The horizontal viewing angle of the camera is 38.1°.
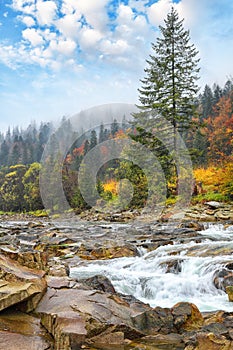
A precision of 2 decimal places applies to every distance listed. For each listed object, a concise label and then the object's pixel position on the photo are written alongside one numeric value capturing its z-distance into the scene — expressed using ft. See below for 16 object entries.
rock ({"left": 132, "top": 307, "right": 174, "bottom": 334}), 17.01
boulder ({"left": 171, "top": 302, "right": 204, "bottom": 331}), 17.93
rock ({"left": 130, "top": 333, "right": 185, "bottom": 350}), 15.19
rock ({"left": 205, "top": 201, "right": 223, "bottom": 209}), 75.25
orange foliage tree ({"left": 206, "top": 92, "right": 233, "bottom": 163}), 143.38
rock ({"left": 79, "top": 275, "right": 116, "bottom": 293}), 23.58
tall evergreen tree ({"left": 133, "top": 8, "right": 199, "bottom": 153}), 90.02
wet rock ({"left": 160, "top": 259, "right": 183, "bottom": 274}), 31.20
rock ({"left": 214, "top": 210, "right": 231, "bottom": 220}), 64.90
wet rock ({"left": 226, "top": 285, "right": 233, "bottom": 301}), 23.56
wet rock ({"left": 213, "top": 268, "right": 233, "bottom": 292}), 26.07
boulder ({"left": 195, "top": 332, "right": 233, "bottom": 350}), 13.33
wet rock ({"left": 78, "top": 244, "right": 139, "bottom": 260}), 38.11
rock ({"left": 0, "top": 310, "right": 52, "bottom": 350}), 13.00
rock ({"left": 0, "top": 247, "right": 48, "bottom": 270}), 22.34
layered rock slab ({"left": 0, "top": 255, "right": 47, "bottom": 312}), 15.34
